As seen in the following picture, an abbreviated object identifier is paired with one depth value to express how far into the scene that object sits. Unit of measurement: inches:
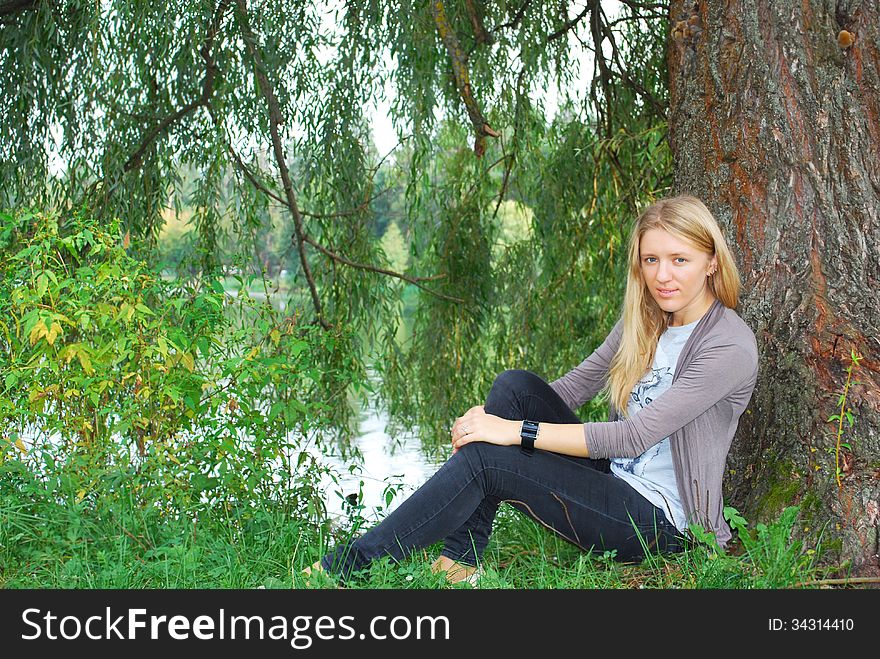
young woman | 84.6
